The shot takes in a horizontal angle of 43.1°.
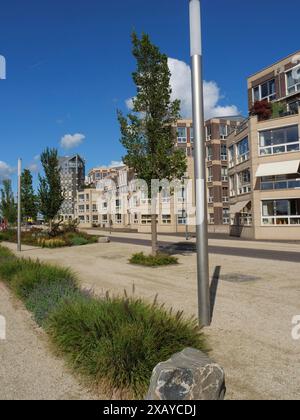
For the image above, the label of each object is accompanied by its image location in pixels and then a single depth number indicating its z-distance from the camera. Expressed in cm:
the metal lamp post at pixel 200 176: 663
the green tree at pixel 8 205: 4828
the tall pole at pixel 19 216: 2369
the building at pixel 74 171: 13870
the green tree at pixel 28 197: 3541
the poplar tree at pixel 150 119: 1488
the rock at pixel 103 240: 2891
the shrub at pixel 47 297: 716
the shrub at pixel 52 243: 2641
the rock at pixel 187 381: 374
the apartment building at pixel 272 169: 2731
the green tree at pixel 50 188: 2894
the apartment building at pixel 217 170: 5231
